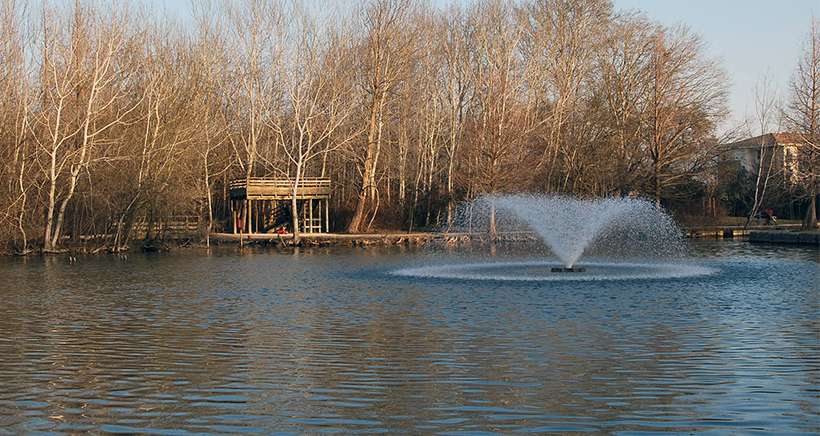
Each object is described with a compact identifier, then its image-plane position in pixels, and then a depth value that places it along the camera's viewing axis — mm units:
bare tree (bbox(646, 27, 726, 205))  63344
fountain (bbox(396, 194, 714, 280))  33562
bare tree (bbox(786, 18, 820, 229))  60656
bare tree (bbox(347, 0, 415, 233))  62031
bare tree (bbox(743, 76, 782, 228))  68000
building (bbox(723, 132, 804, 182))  64562
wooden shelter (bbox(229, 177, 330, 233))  60094
